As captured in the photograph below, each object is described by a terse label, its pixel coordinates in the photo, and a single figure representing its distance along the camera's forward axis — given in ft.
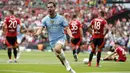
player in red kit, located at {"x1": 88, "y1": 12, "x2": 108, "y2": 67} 67.00
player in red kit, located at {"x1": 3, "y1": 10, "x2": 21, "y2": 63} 72.54
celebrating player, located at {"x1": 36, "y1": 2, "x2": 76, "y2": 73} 49.62
